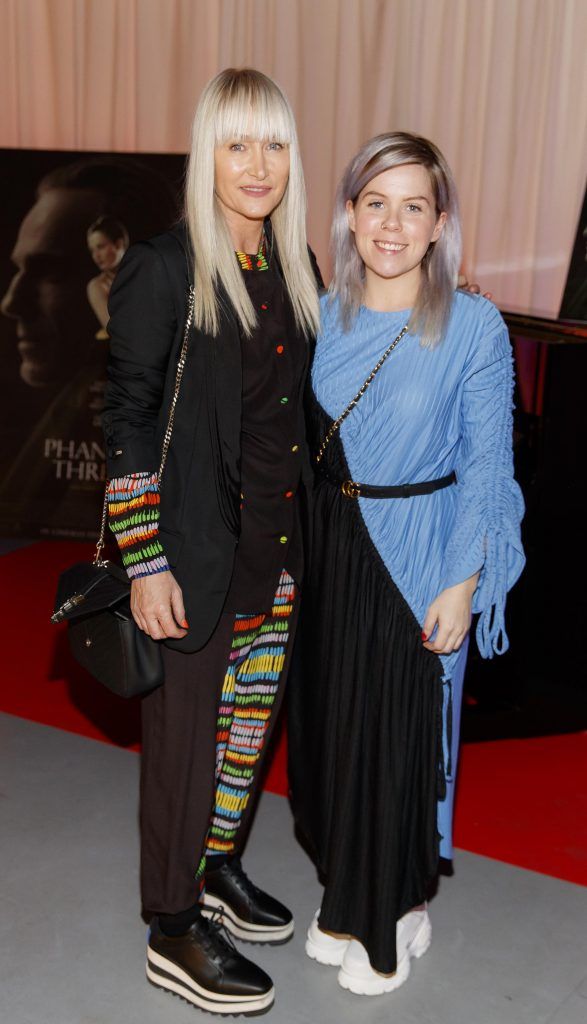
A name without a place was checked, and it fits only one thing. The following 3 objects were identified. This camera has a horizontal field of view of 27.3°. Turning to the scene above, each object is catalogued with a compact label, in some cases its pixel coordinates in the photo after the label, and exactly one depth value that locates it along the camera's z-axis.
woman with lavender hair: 2.19
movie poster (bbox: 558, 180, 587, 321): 4.18
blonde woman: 2.11
